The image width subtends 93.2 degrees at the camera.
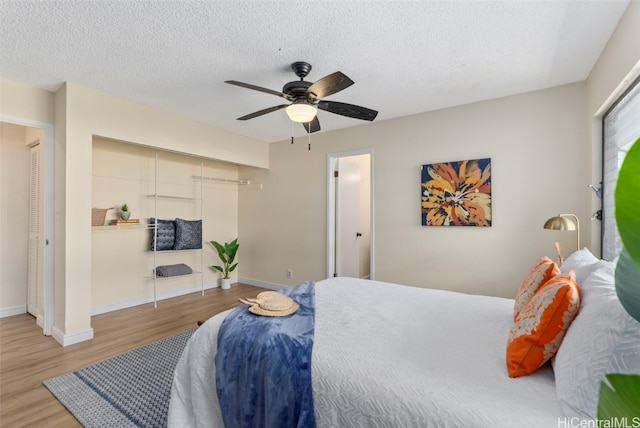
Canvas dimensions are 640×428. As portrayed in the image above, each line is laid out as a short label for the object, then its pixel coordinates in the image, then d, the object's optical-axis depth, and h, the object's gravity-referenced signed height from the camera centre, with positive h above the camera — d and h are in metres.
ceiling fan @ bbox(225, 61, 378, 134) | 2.19 +0.91
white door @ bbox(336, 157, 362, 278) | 4.58 -0.06
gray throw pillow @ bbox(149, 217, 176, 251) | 4.27 -0.32
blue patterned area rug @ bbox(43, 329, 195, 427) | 1.88 -1.27
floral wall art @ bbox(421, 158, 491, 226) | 3.24 +0.23
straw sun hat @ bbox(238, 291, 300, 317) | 1.77 -0.56
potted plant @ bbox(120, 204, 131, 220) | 3.85 +0.01
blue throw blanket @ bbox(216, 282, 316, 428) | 1.28 -0.73
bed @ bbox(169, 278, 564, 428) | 0.99 -0.62
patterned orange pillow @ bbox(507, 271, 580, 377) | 1.13 -0.45
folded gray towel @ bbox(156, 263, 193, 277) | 4.18 -0.81
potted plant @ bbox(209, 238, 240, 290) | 5.02 -0.73
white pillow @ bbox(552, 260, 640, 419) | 0.82 -0.40
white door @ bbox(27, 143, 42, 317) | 3.52 -0.32
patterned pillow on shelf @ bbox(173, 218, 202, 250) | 4.41 -0.33
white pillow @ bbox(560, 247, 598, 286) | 1.45 -0.27
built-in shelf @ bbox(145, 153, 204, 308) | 4.20 -0.35
